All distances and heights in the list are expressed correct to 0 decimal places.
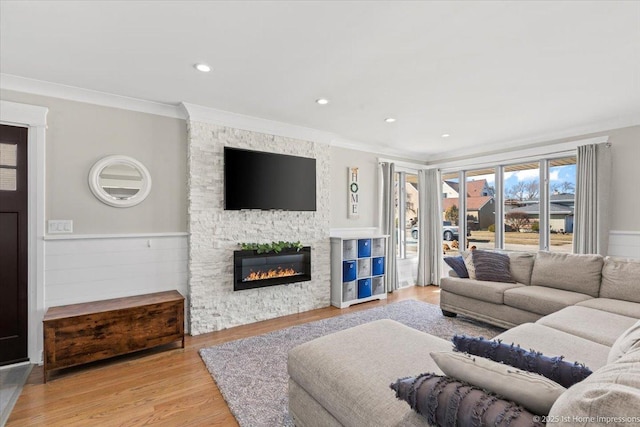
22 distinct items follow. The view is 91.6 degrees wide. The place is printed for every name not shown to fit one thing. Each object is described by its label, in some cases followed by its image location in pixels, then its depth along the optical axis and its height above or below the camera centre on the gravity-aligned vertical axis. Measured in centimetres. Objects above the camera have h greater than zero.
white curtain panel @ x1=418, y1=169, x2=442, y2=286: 591 -27
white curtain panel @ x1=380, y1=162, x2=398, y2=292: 540 +0
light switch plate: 292 -10
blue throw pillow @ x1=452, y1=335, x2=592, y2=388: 106 -54
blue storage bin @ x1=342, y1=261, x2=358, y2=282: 457 -83
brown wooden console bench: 255 -100
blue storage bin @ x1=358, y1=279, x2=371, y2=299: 476 -113
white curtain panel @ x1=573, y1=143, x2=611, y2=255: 389 +20
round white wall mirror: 311 +36
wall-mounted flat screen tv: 371 +44
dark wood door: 275 -26
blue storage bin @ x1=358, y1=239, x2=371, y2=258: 477 -51
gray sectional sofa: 78 -80
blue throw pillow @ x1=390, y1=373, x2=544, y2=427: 87 -58
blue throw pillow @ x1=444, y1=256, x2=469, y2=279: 418 -69
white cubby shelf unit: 455 -83
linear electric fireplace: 376 -68
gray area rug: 213 -132
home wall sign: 507 +36
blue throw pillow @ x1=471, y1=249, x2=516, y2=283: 387 -66
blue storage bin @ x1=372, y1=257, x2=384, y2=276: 494 -82
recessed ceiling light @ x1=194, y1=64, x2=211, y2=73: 254 +123
